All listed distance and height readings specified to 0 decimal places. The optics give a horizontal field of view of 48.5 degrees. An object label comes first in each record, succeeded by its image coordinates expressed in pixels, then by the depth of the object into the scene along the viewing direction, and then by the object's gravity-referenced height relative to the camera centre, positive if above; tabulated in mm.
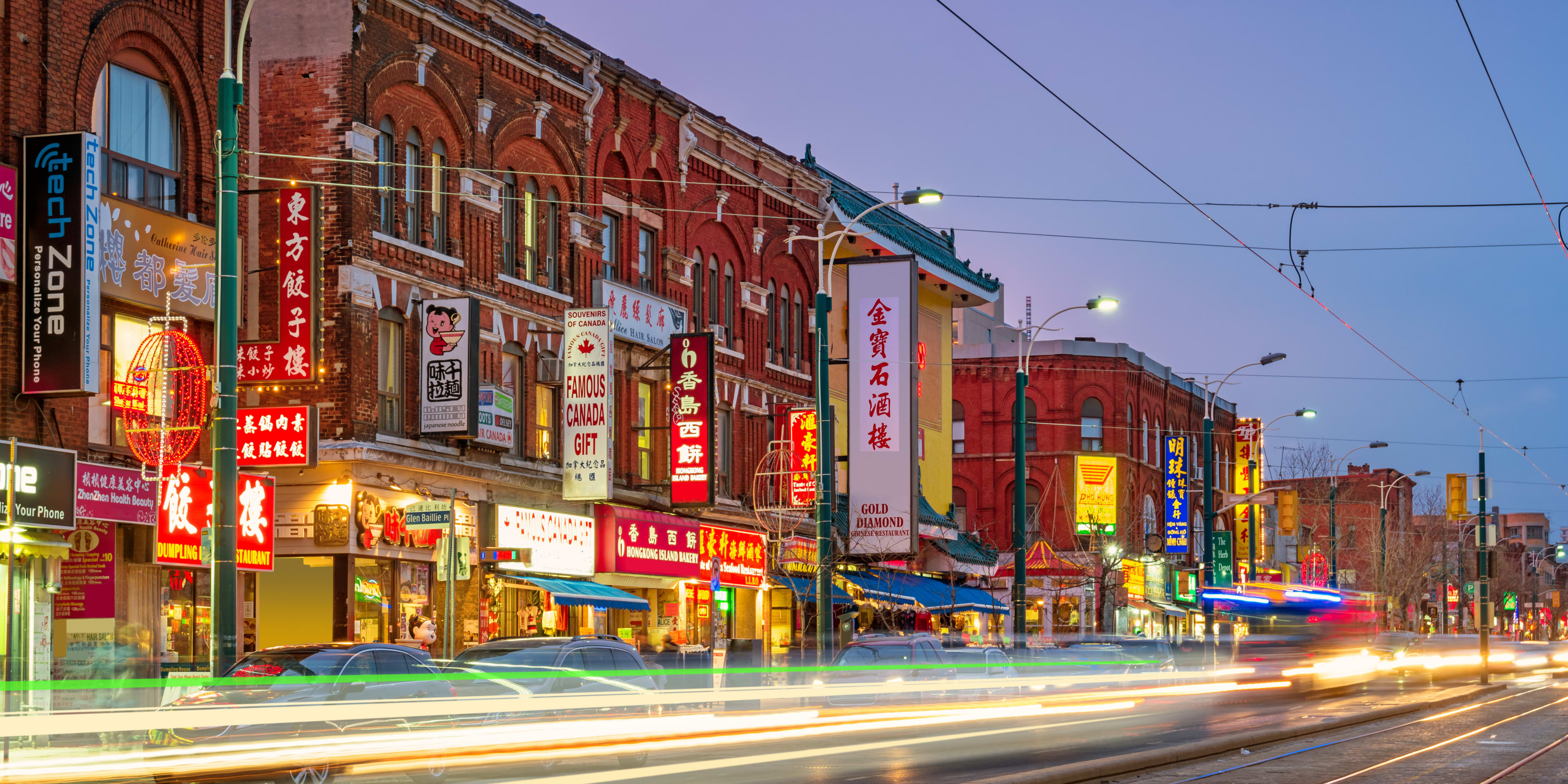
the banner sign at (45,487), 23984 +20
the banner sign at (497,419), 32625 +1272
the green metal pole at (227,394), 18516 +1005
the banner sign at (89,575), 25953 -1303
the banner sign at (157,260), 26312 +3547
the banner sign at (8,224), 24438 +3721
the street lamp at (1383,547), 71062 -2744
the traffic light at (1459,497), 58594 -532
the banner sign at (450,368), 31547 +2153
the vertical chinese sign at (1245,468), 73750 +630
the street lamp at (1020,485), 39219 -24
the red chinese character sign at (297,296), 27906 +3083
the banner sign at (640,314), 37625 +3822
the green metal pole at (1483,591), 46594 -2984
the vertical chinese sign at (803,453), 43312 +801
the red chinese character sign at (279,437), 28422 +835
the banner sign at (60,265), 24484 +3148
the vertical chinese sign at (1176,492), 62000 -331
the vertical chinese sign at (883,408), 45062 +1988
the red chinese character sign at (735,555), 41562 -1740
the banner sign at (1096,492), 59688 -302
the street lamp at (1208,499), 50188 -463
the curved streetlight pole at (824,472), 30500 +239
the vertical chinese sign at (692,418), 37625 +1449
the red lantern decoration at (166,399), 25641 +1317
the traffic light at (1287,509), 72688 -1122
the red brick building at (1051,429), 73812 +2336
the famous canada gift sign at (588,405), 34906 +1611
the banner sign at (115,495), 25375 -112
